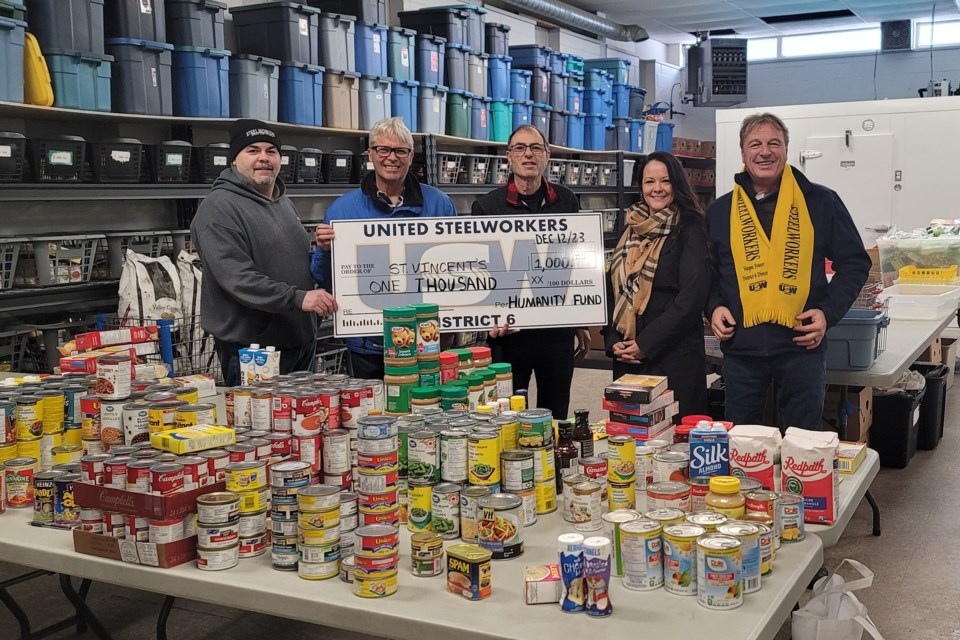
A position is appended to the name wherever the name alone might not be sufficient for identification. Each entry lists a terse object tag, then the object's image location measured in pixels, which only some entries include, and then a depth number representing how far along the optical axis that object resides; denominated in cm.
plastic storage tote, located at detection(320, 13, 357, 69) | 644
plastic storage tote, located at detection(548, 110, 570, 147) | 966
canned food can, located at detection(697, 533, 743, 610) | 162
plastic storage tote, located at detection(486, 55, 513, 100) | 836
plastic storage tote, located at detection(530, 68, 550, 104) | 926
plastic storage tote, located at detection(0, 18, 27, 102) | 442
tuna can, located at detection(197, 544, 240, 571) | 185
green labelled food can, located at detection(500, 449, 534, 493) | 200
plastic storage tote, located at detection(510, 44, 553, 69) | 922
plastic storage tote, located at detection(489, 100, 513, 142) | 855
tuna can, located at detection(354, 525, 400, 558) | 172
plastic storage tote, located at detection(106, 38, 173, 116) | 512
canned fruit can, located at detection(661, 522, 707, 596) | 167
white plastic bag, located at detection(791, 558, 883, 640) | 253
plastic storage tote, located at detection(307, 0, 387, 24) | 679
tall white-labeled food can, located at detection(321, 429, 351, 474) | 205
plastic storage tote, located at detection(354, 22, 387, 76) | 675
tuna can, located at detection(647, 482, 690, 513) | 191
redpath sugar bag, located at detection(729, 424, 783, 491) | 209
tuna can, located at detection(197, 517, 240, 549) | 185
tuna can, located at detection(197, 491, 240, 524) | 183
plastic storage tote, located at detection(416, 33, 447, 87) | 739
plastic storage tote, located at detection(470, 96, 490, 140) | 819
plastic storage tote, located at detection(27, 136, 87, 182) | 461
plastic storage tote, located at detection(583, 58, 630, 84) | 1080
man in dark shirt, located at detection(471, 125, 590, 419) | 369
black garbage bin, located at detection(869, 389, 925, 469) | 505
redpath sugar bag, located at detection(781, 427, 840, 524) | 203
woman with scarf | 346
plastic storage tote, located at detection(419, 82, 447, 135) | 748
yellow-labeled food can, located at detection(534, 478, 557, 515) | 210
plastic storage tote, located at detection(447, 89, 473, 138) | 794
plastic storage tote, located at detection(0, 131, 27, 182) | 443
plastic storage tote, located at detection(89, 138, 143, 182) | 491
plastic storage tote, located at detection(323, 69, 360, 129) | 658
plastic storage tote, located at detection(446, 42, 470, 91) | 780
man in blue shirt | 351
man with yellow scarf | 335
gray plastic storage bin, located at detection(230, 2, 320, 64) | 611
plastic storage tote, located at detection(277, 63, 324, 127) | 619
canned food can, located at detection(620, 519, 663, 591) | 170
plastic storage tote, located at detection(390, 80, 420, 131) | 716
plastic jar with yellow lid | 184
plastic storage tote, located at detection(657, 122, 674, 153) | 1212
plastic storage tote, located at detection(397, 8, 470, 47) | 779
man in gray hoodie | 340
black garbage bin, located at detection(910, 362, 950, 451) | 546
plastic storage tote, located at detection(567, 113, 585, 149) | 1003
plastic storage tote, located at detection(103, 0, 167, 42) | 513
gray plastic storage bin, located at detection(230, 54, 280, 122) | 581
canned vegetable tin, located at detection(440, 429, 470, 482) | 198
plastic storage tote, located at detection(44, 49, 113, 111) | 480
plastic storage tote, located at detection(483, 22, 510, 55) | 848
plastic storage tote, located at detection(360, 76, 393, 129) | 684
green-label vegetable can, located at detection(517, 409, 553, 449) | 207
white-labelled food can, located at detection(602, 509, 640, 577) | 178
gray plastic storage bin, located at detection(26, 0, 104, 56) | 476
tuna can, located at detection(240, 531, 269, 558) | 190
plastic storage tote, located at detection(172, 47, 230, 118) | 545
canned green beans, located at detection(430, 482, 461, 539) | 192
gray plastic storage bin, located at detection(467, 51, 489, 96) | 807
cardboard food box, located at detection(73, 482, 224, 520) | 183
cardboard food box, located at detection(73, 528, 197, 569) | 186
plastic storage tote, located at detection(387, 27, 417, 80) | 706
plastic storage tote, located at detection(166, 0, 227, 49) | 545
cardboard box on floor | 462
